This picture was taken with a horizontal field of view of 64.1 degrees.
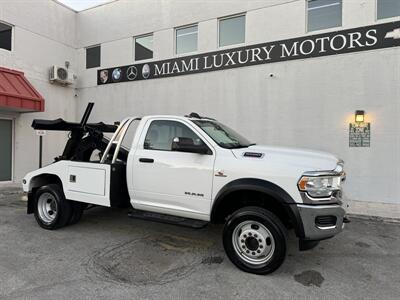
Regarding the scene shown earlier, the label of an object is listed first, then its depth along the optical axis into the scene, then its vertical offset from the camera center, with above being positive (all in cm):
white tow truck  407 -55
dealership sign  826 +290
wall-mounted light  837 +89
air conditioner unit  1294 +285
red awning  1033 +168
